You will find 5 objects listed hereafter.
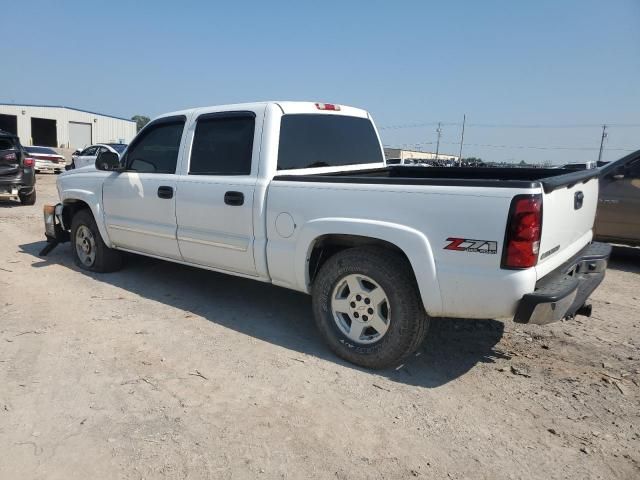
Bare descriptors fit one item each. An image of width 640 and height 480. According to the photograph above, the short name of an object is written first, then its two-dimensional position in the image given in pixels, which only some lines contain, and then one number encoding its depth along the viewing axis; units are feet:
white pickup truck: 9.35
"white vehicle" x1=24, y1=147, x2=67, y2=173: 73.35
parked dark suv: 37.35
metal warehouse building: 162.20
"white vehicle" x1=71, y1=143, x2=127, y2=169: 68.28
